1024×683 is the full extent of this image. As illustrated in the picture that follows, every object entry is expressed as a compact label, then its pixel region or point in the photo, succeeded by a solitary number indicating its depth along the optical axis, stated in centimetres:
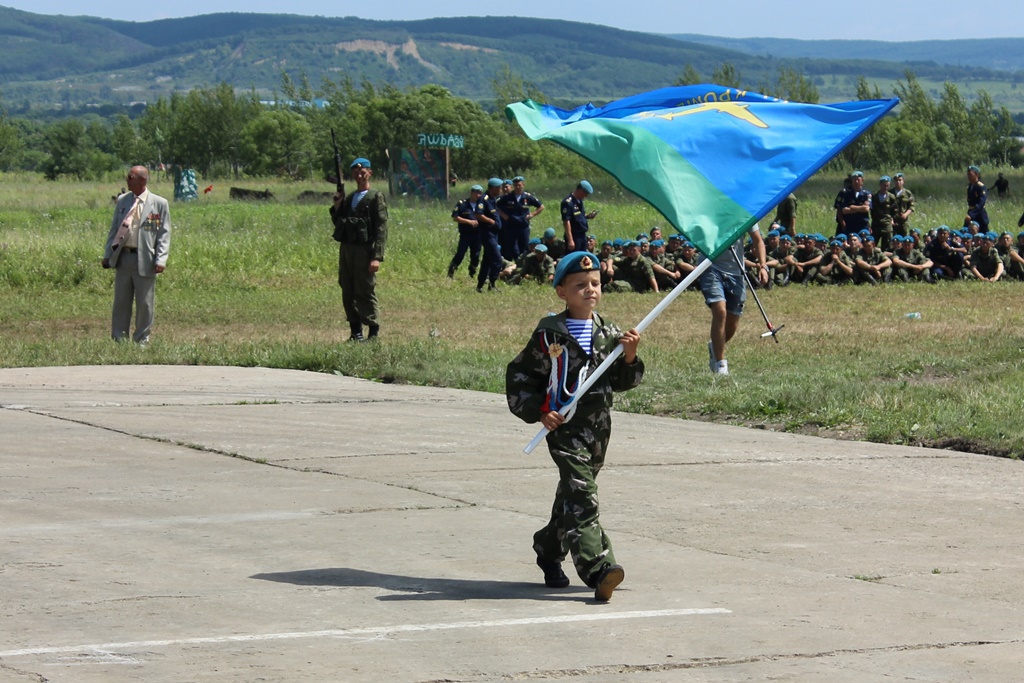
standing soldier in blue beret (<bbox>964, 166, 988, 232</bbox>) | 3131
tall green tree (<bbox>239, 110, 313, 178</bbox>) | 10038
